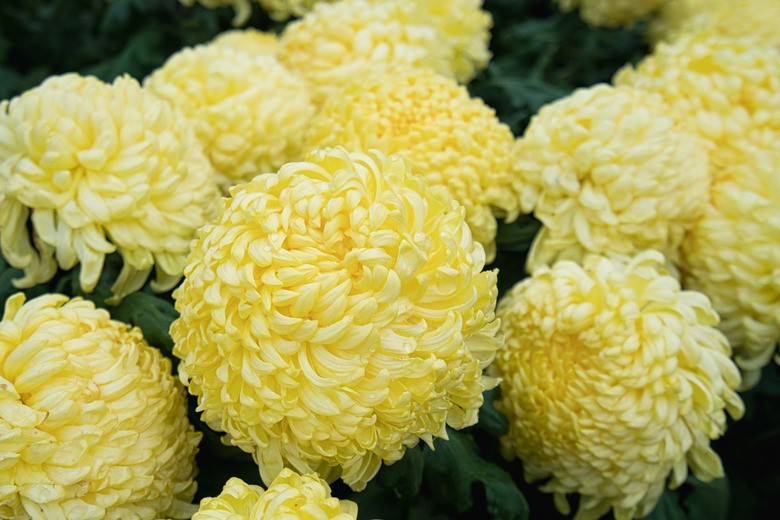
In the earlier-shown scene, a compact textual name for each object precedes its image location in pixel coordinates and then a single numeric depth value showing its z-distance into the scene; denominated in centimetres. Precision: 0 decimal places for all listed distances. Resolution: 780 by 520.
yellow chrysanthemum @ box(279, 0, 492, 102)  87
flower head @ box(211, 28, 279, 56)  97
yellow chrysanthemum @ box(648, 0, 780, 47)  98
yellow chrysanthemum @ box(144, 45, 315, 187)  81
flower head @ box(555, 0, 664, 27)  119
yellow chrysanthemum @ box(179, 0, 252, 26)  110
